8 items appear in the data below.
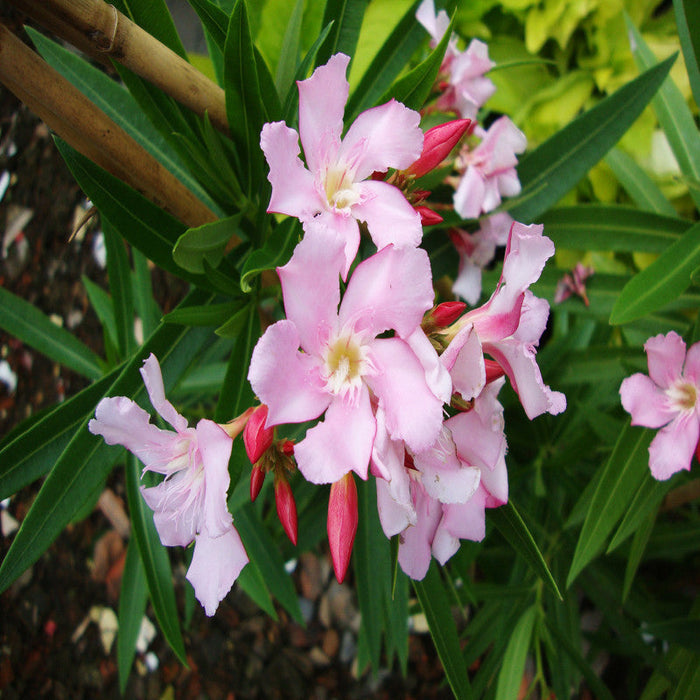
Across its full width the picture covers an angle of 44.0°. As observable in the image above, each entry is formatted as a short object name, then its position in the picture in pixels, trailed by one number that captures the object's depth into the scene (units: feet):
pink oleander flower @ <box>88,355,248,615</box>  0.62
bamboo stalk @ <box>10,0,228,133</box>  0.63
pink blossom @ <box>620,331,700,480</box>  0.86
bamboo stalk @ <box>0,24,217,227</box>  0.68
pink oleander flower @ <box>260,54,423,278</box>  0.64
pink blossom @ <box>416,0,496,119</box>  0.97
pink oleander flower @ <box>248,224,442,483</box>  0.58
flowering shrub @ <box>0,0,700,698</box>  0.61
